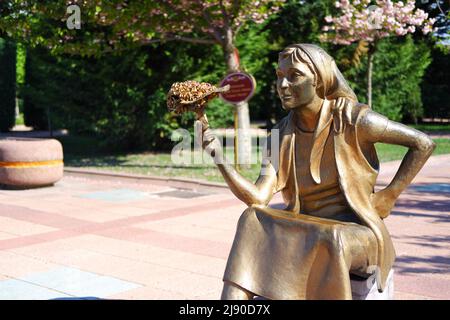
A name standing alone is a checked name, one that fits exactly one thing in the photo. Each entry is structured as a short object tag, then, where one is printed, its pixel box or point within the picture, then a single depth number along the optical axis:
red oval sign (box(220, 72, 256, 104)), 11.69
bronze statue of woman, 2.99
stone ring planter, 10.69
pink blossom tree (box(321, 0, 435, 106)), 11.23
